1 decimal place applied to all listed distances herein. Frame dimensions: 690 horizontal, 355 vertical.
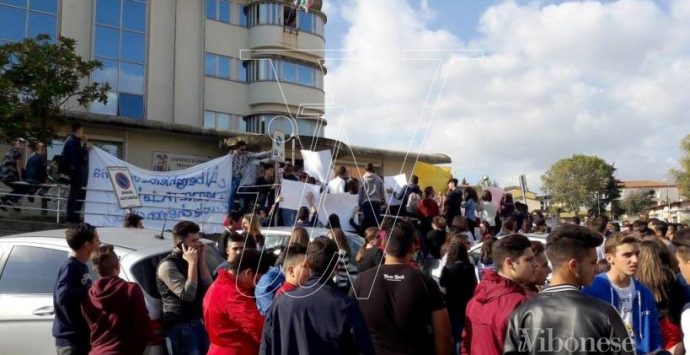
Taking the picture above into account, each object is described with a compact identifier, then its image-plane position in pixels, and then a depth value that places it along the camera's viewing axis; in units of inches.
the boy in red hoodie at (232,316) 165.8
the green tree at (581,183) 2837.1
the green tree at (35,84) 587.5
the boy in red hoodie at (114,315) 172.1
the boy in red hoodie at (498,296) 146.0
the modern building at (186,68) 964.0
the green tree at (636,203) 2800.2
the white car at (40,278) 201.9
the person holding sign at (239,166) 532.0
